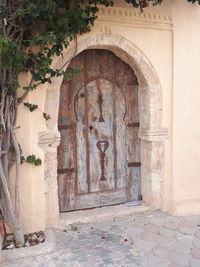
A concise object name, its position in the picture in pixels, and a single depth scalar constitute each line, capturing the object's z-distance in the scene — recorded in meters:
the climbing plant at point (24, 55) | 2.47
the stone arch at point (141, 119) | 3.03
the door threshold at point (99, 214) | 3.30
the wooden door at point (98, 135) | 3.44
